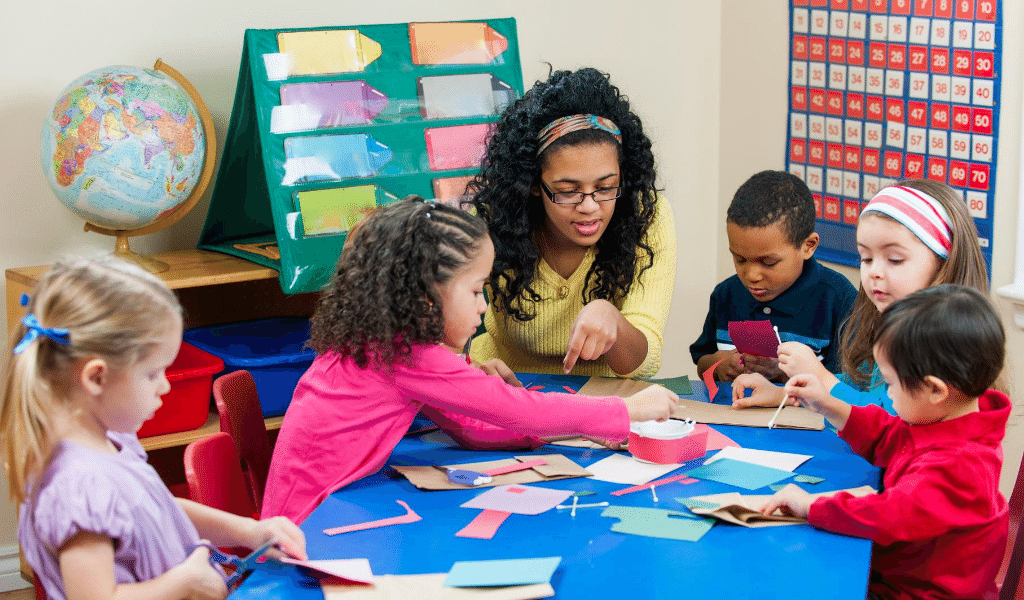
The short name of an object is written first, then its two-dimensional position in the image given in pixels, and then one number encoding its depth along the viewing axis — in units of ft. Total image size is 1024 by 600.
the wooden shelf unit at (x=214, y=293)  8.30
